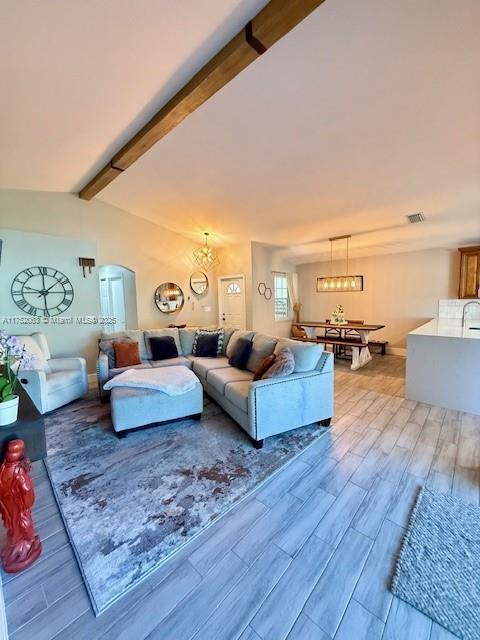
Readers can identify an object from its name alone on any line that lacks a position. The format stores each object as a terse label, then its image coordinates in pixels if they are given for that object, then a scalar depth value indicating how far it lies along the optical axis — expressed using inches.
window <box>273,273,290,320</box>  282.7
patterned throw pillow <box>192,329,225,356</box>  183.0
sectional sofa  102.5
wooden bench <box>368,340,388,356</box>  253.4
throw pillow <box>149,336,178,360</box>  176.9
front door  252.8
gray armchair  126.6
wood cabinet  204.7
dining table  211.0
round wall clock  161.6
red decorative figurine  52.7
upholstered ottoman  110.9
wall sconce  180.8
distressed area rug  60.9
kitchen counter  127.0
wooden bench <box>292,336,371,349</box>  210.8
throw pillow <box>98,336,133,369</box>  157.9
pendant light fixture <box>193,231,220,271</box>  249.0
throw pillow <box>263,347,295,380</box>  106.7
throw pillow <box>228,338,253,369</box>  148.4
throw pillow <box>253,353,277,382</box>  113.8
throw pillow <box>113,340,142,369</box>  158.2
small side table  51.3
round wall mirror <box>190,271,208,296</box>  251.9
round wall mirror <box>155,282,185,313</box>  228.4
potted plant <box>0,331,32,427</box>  52.1
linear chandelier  215.5
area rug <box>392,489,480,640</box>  48.9
